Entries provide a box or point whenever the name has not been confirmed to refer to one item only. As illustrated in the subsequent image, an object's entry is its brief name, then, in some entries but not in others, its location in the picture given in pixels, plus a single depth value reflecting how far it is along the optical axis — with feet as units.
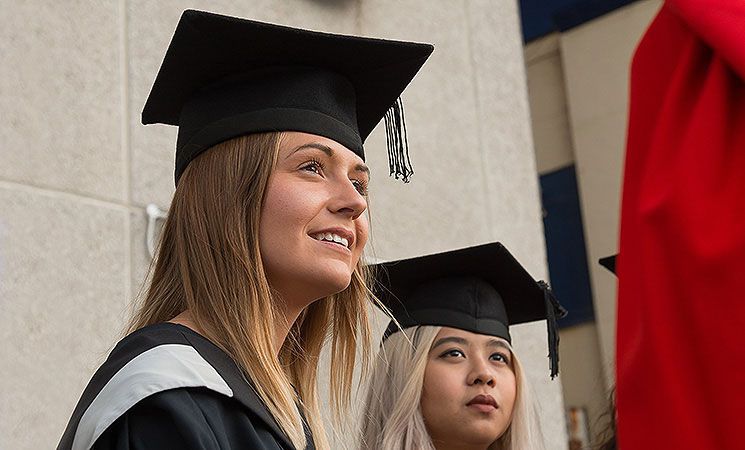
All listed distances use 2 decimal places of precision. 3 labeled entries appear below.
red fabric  4.01
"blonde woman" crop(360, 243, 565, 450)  11.92
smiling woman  6.63
